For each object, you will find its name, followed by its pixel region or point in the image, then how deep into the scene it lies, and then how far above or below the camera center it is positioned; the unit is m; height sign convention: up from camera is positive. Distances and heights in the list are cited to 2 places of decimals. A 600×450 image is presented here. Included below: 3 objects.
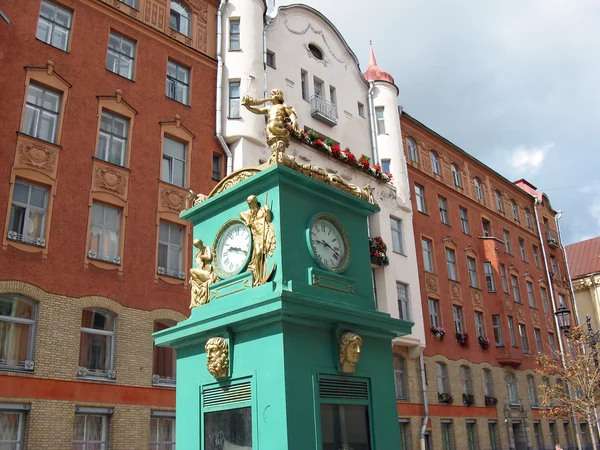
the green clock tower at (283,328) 7.55 +1.68
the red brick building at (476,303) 31.81 +8.38
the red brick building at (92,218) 16.58 +7.29
